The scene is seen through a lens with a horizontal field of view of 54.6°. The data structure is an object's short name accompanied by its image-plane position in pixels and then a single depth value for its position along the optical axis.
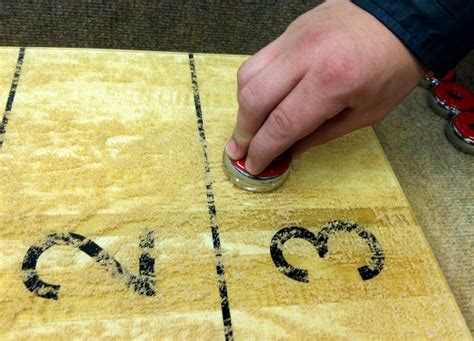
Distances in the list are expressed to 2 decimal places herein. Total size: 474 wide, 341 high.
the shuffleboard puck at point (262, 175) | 0.58
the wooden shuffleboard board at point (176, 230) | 0.48
